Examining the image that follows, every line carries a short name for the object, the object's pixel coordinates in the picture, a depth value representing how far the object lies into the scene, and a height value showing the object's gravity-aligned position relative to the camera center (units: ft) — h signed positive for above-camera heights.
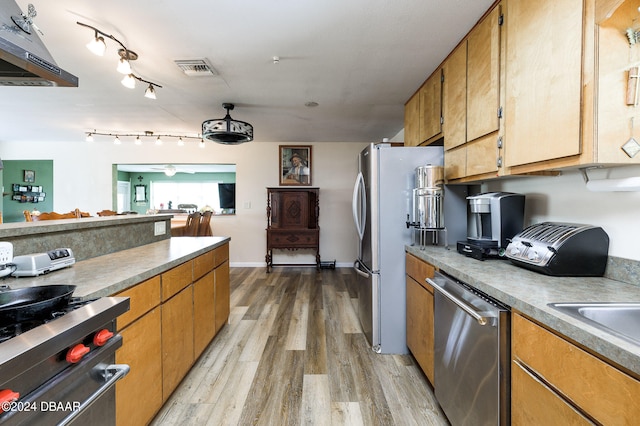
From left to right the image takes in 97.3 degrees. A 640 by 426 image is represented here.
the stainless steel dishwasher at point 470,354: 3.37 -2.03
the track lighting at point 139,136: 15.20 +4.16
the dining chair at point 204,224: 16.51 -0.87
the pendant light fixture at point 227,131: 10.01 +2.85
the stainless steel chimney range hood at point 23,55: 3.97 +2.26
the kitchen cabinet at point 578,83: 3.43 +1.67
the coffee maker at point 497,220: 5.33 -0.20
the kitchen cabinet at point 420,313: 5.66 -2.26
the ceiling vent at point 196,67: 7.61 +4.00
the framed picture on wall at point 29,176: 19.26 +2.28
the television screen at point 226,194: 33.78 +1.84
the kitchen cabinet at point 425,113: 7.72 +2.96
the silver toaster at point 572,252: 4.00 -0.62
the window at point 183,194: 36.45 +2.02
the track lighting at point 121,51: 5.90 +3.54
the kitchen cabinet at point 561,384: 2.13 -1.53
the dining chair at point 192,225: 15.96 -0.89
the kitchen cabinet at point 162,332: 3.98 -2.21
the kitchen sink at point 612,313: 2.89 -1.07
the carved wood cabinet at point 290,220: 15.97 -0.61
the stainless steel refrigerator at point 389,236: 7.18 -0.68
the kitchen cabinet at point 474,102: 5.31 +2.31
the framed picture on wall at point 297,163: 17.34 +2.86
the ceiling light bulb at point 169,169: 24.74 +3.53
